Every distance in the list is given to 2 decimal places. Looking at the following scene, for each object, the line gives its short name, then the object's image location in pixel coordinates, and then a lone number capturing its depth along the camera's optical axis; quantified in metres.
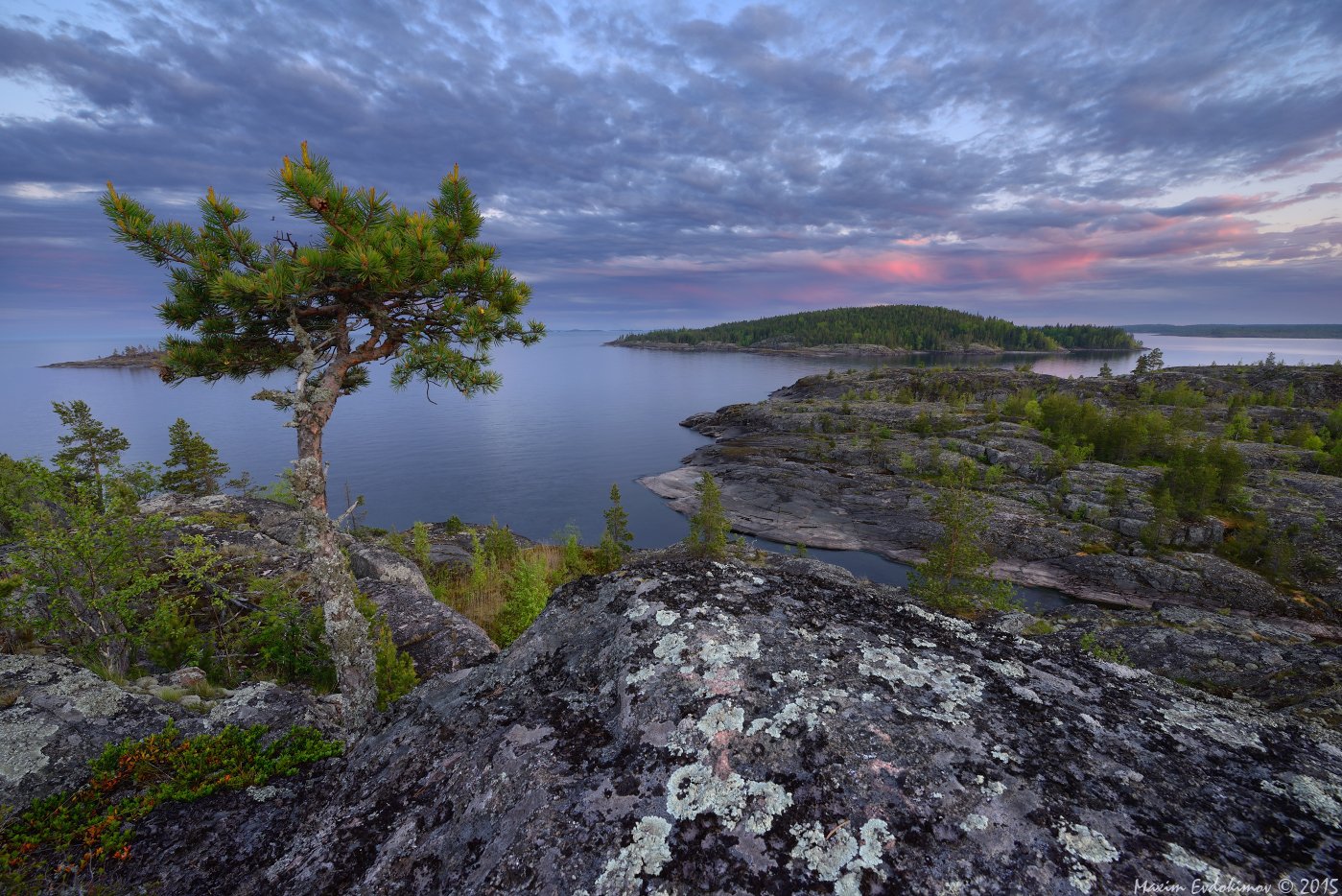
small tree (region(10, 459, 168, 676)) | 7.55
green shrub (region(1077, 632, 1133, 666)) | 16.53
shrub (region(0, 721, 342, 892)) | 3.58
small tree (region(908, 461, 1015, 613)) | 22.11
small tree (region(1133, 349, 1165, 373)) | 125.19
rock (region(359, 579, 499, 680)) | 9.81
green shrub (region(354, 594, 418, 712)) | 7.54
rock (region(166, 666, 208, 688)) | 7.12
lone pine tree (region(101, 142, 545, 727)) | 5.86
